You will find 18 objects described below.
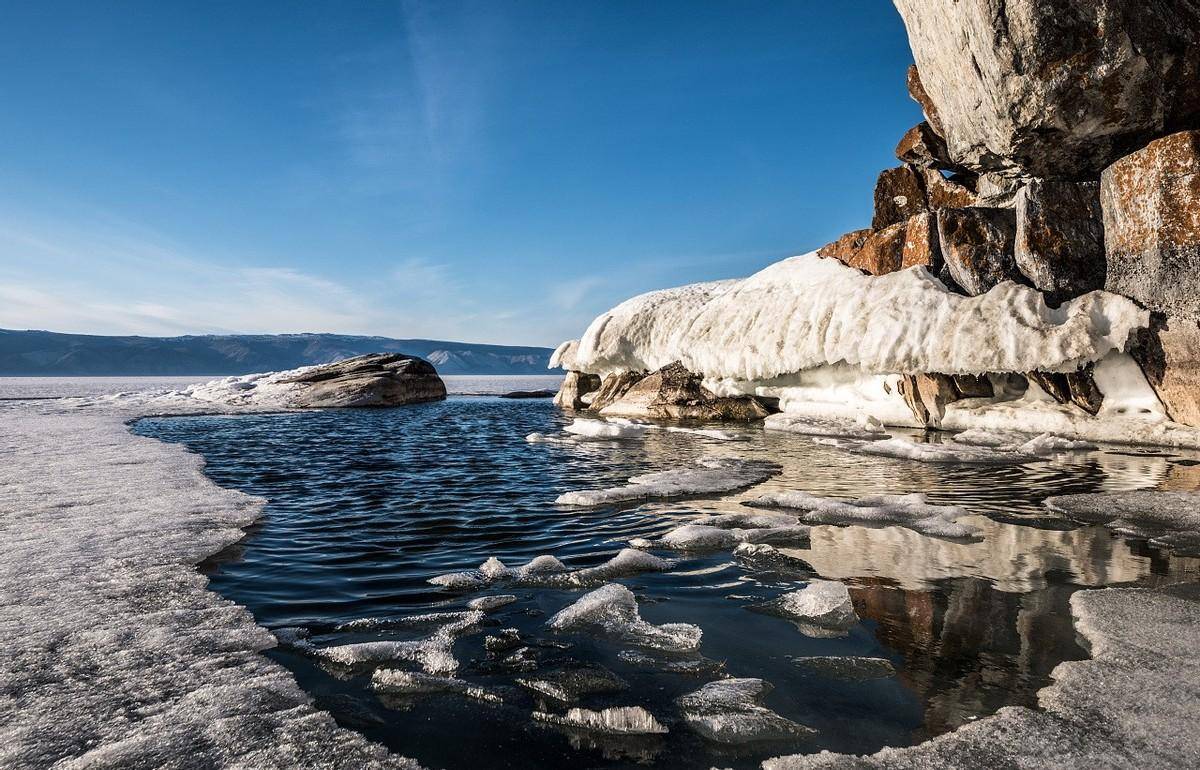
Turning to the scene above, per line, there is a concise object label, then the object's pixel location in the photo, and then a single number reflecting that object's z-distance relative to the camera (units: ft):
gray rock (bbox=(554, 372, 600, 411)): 92.99
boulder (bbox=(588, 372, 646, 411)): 81.41
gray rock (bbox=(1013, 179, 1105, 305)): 45.01
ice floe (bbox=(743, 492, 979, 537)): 20.10
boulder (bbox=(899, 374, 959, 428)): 52.16
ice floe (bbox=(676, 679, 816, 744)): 8.56
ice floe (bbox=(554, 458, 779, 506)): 26.36
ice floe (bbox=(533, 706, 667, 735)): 8.73
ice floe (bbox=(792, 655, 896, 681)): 10.19
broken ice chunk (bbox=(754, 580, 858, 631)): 12.60
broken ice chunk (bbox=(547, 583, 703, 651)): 11.73
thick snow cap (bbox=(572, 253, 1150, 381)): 42.57
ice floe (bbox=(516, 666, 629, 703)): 9.78
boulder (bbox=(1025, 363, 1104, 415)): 44.37
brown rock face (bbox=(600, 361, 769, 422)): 69.92
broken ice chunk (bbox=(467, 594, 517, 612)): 13.80
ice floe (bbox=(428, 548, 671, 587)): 15.56
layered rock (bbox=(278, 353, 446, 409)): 96.27
